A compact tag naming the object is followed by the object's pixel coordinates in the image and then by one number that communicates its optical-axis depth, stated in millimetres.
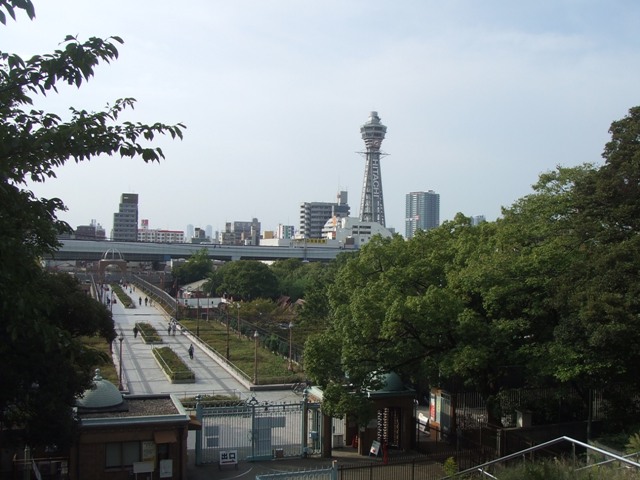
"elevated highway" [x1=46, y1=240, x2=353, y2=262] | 109312
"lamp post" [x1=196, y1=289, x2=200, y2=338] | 47478
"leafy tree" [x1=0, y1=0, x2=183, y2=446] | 7062
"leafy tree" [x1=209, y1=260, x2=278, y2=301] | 69312
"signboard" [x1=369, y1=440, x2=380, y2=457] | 19812
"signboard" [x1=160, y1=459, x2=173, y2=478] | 17266
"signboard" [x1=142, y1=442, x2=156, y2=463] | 17203
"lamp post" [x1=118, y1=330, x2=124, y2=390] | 29959
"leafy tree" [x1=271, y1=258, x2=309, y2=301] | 72438
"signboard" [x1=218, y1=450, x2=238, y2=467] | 18828
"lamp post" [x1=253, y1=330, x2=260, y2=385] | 31505
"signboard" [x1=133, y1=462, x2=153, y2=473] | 16906
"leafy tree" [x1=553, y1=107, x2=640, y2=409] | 16516
